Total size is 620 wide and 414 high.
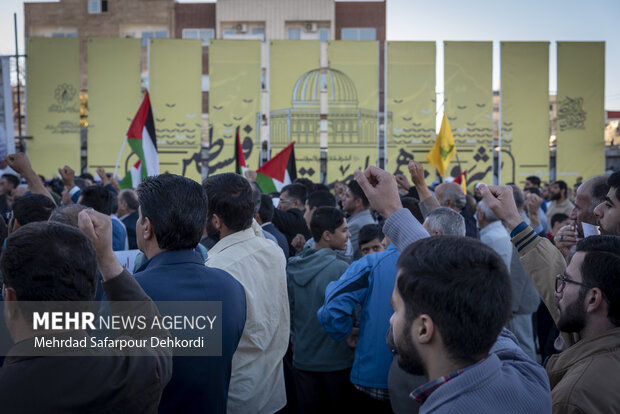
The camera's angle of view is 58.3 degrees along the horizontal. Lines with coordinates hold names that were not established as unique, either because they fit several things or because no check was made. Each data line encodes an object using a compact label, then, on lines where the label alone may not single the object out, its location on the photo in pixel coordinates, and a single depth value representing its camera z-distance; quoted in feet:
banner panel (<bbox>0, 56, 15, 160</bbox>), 25.40
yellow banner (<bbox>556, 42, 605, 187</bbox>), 54.60
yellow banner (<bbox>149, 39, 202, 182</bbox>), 53.06
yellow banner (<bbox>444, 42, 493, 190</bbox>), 54.24
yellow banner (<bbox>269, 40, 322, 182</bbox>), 53.47
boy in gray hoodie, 10.46
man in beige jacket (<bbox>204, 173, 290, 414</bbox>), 7.75
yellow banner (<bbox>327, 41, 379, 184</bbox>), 54.14
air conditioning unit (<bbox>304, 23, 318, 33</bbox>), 95.45
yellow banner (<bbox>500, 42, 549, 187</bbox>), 54.54
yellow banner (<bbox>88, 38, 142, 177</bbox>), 52.06
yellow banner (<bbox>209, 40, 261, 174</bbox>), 53.47
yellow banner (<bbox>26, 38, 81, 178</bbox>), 51.80
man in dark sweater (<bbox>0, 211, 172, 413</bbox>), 4.03
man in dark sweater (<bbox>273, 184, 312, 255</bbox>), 16.80
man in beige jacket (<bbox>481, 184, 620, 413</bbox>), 5.17
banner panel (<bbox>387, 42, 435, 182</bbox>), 53.78
